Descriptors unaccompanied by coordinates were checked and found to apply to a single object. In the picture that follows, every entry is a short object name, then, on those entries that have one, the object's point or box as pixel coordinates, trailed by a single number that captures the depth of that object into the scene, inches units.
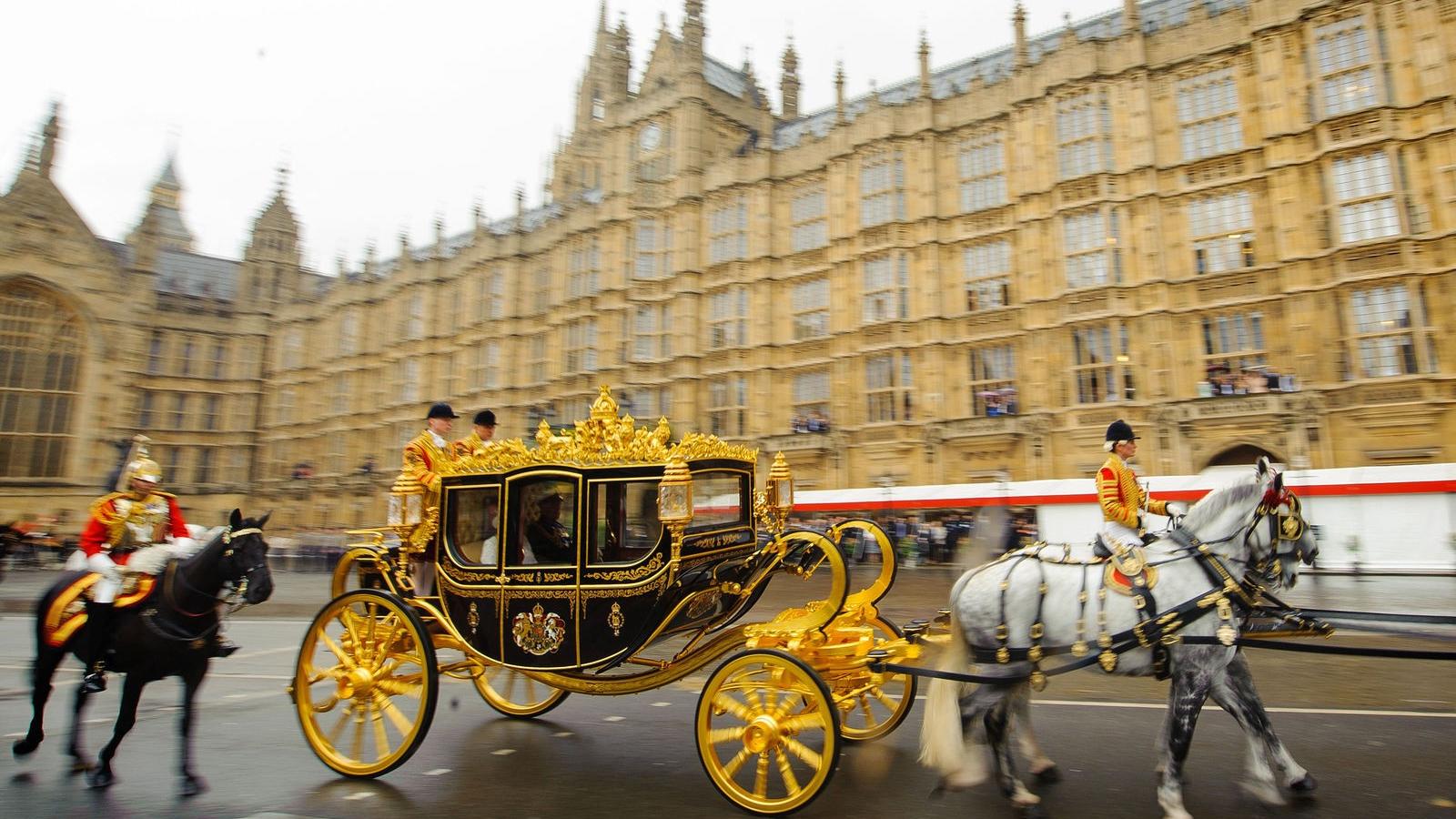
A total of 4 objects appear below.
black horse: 220.2
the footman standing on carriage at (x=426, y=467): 248.5
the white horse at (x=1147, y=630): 179.6
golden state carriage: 203.2
